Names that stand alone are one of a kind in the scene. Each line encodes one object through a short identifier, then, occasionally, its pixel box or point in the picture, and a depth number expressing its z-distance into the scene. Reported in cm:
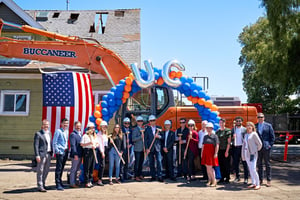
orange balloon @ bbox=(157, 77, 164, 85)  1023
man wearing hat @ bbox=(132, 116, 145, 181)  938
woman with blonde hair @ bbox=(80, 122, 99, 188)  838
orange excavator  1216
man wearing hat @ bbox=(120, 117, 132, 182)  938
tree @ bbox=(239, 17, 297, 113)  1709
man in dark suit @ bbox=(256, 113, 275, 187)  884
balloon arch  995
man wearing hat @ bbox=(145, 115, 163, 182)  928
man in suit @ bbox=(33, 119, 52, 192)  788
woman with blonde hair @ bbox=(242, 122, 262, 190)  834
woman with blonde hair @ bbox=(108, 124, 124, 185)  914
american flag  1177
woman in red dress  865
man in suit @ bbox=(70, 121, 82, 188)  831
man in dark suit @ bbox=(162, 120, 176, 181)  934
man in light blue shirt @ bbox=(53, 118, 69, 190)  815
